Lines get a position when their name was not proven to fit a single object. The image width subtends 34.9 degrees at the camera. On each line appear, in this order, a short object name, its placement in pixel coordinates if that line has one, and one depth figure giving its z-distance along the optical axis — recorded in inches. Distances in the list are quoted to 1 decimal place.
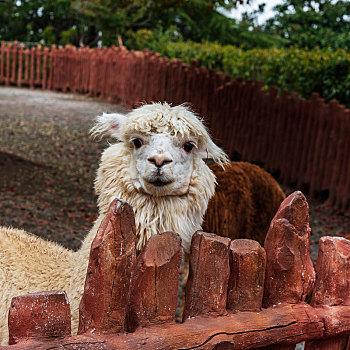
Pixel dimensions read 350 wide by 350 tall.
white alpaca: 101.0
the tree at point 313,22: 959.6
